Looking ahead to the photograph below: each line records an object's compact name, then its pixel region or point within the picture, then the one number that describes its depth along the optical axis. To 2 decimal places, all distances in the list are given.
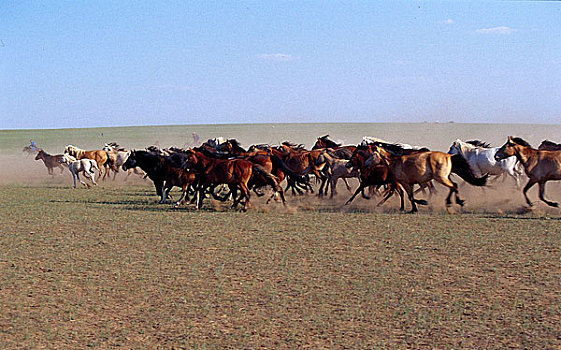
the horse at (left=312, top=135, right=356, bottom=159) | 18.61
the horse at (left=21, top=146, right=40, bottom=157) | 54.37
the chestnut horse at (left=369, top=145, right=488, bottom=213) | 14.95
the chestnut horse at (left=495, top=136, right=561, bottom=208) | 14.44
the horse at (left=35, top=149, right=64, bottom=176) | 29.50
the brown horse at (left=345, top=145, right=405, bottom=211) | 15.47
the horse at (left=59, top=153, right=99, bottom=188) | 24.78
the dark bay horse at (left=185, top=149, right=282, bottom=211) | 15.55
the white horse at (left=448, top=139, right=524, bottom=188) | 18.68
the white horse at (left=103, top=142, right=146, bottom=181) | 28.09
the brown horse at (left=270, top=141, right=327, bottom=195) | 18.27
